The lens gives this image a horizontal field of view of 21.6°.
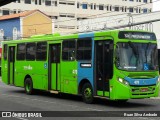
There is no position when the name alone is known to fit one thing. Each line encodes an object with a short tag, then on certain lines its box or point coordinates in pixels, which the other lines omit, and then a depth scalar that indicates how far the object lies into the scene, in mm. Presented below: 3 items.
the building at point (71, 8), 84812
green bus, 16094
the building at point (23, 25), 64500
